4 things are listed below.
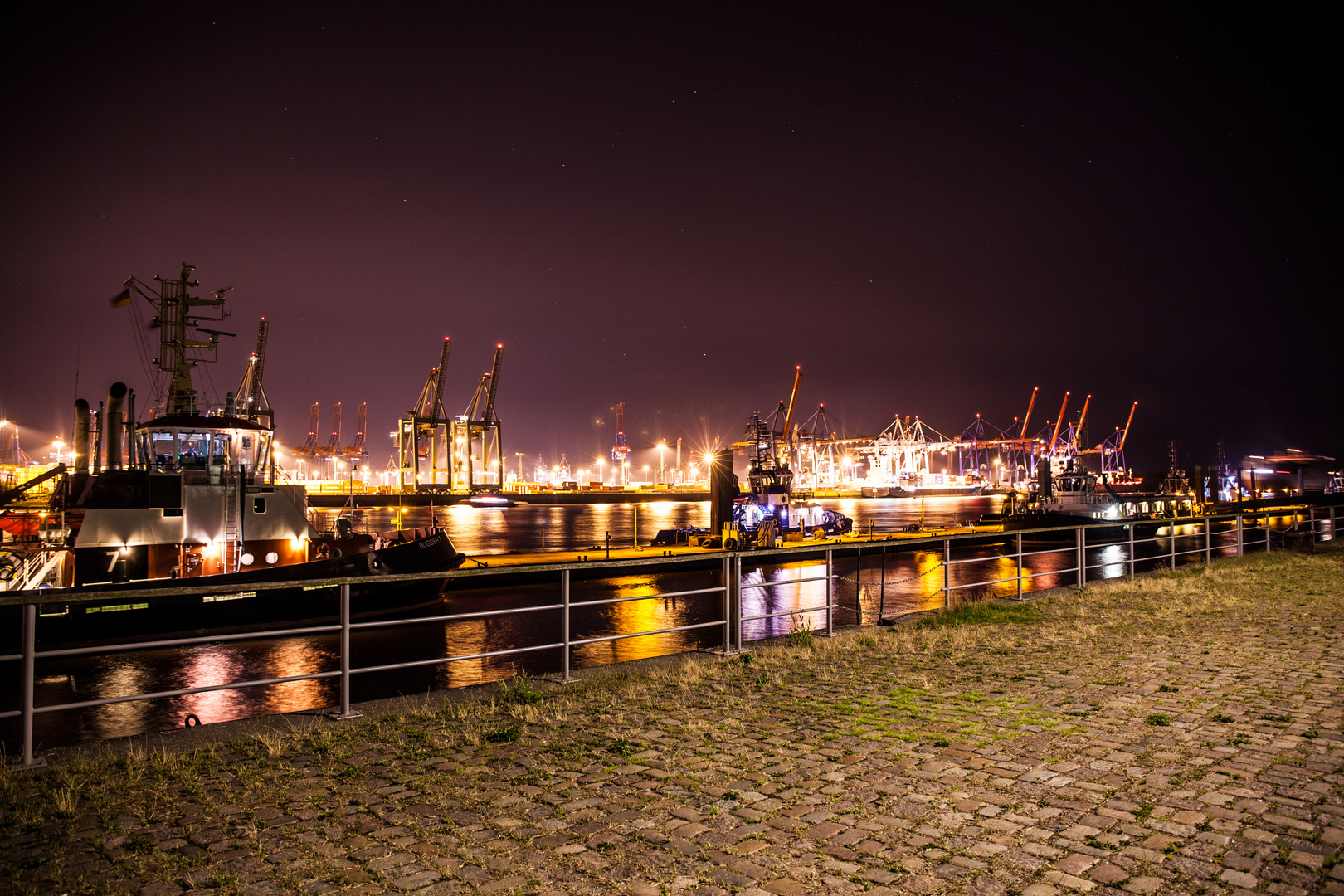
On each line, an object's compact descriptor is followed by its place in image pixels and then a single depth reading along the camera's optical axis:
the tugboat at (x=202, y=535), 20.06
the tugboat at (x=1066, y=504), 49.69
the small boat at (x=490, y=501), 165.50
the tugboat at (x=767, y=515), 32.59
